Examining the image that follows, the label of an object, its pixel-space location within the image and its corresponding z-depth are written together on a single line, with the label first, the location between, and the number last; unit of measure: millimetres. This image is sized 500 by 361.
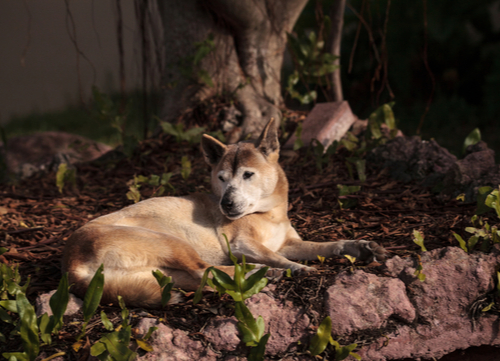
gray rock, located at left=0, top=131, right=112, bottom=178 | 6320
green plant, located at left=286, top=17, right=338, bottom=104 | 6340
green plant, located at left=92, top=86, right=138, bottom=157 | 5809
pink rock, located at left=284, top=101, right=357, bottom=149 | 5602
